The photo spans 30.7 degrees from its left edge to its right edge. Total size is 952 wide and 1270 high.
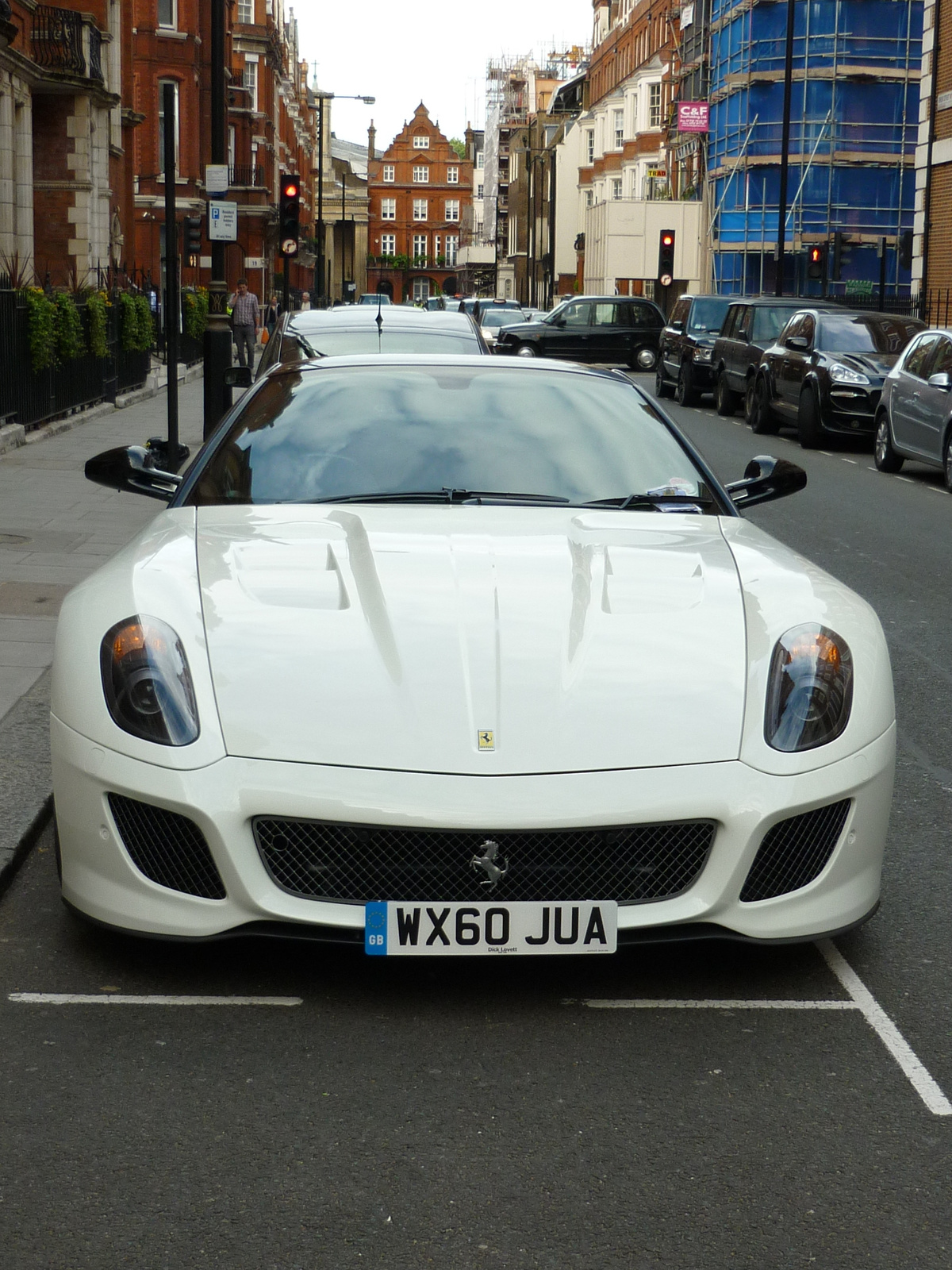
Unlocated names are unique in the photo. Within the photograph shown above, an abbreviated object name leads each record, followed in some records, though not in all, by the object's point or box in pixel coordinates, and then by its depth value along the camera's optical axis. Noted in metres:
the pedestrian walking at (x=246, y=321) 33.78
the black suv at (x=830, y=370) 20.31
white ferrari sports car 3.59
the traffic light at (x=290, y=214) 27.19
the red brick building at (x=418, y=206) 178.50
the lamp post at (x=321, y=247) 59.00
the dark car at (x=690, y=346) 27.94
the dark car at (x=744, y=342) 24.47
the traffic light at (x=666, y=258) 52.47
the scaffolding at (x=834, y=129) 56.59
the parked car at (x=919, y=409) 16.66
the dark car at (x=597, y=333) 40.53
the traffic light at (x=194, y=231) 22.09
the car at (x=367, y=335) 10.63
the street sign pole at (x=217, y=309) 17.00
